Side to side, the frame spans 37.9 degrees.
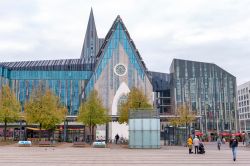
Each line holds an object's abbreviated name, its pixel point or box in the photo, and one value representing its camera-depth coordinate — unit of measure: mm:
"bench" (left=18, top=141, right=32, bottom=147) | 47656
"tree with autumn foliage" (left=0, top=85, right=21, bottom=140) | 55250
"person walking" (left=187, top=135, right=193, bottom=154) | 36344
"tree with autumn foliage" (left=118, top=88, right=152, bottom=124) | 61828
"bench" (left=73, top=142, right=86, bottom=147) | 49000
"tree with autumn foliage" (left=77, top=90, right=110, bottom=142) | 60281
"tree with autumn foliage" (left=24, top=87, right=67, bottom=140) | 54406
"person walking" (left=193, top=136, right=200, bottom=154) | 35822
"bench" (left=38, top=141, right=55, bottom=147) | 48322
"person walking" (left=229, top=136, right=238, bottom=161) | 27000
